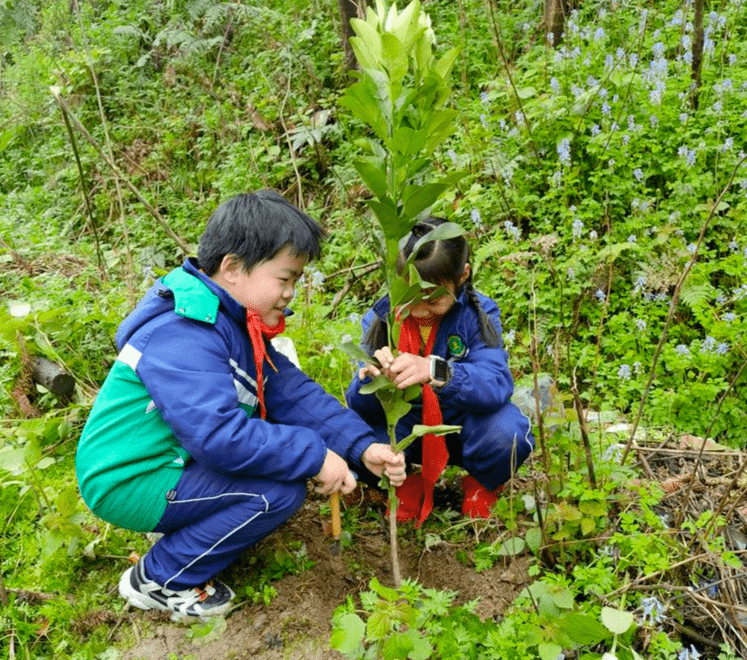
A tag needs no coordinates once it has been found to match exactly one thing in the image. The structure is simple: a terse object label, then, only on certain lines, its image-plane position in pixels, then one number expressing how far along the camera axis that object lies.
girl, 2.54
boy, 2.28
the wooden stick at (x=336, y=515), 2.55
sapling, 1.85
